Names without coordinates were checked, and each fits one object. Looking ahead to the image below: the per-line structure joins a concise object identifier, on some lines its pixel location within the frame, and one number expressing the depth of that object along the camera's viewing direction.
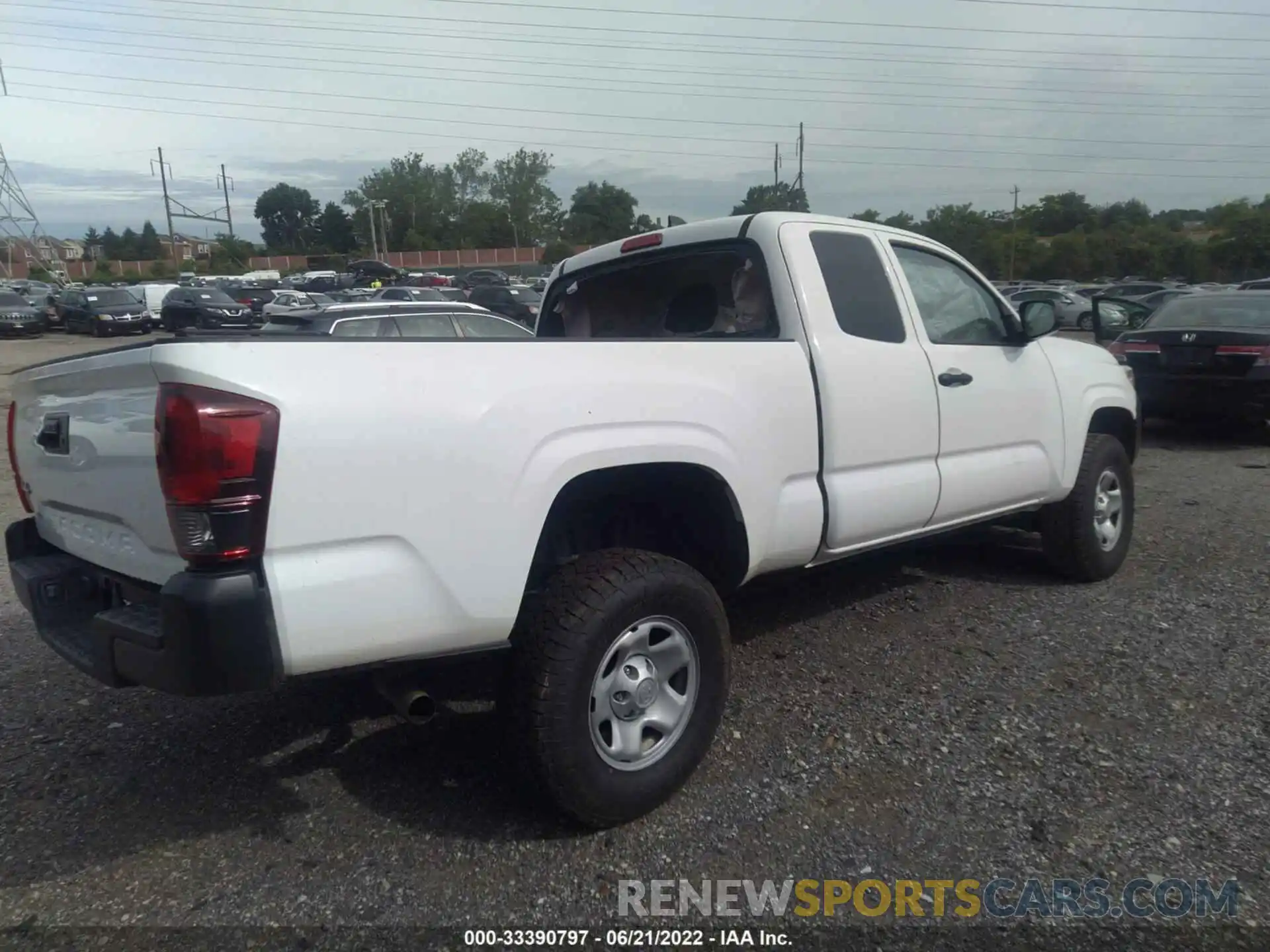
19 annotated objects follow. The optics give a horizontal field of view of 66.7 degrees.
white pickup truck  2.33
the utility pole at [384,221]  84.74
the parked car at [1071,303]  30.55
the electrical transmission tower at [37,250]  68.69
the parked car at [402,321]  11.20
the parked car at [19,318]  31.58
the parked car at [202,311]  28.03
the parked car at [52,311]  34.06
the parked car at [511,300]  28.17
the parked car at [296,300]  29.61
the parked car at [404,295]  27.95
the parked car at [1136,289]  32.03
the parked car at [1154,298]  25.67
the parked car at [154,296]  31.97
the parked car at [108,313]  30.91
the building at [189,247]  101.93
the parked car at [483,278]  47.94
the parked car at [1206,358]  9.34
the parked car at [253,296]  34.16
